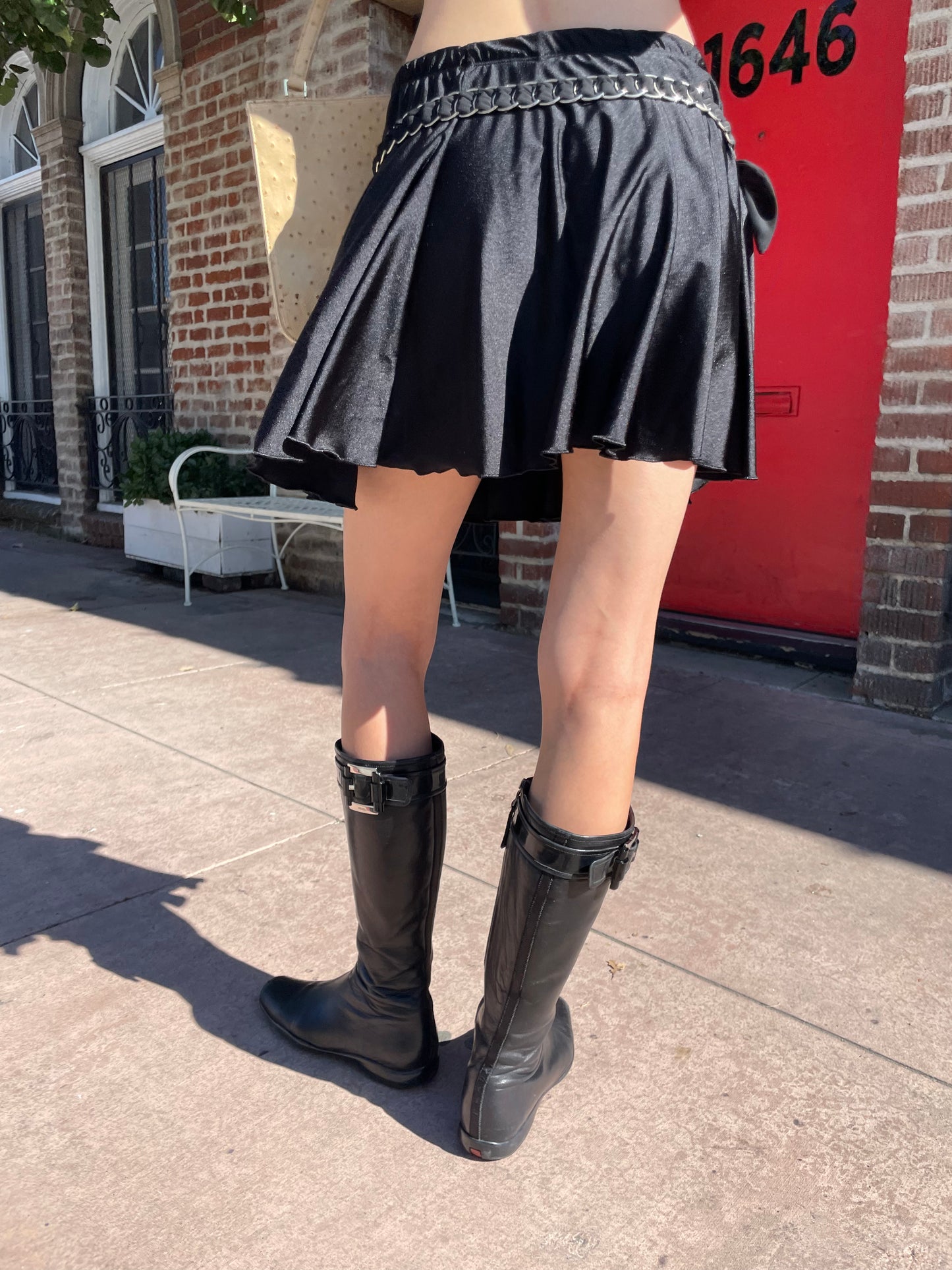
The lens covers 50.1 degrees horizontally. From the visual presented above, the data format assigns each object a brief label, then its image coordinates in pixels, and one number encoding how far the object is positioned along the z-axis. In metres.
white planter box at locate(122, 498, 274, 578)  5.28
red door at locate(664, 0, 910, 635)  3.39
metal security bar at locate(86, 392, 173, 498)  6.70
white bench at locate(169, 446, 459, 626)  4.33
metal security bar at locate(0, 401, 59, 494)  8.00
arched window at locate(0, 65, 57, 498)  7.89
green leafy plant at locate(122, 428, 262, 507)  5.35
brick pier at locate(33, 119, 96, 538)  6.88
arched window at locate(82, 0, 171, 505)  6.50
